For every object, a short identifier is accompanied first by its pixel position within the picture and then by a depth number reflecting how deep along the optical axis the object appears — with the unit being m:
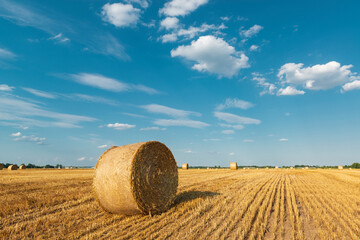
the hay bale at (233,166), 41.69
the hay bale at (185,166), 44.04
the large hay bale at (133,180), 7.05
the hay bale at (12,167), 37.38
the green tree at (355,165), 74.19
